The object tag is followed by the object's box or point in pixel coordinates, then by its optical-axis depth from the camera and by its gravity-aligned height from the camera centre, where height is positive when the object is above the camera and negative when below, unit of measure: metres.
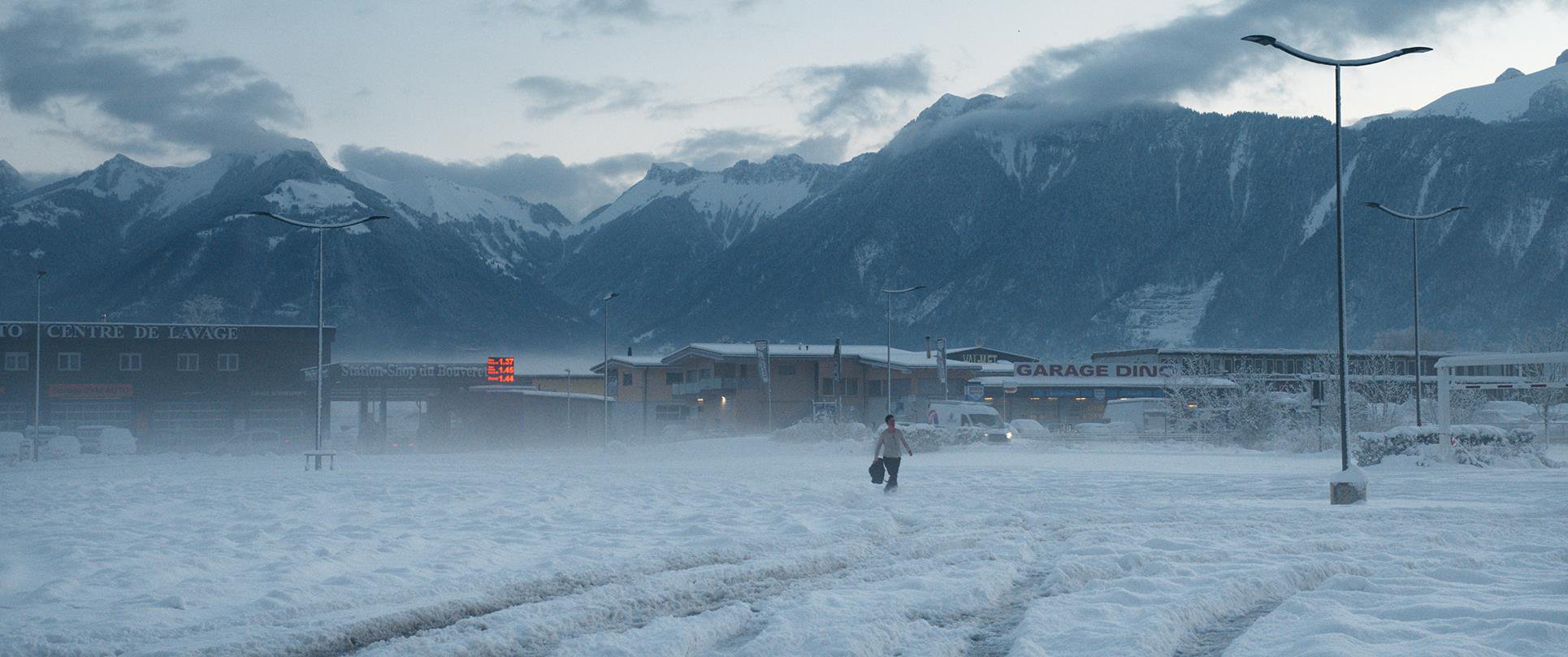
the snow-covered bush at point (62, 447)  53.28 -2.75
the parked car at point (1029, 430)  61.96 -2.53
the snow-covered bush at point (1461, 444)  33.56 -1.76
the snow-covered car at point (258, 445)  58.72 -3.04
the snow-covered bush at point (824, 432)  53.97 -2.24
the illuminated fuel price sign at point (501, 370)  67.94 +0.61
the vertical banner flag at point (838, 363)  71.00 +0.94
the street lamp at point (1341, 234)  23.61 +2.78
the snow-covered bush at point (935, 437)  47.56 -2.21
